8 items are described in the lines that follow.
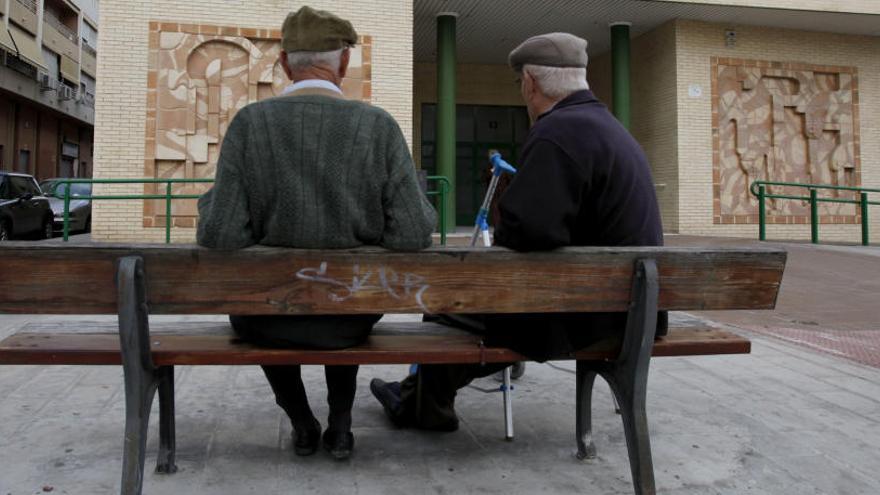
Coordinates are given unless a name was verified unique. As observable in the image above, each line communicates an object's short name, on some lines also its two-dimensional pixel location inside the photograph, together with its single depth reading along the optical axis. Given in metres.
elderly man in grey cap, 2.27
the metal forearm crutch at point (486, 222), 3.04
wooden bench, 2.15
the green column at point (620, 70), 15.37
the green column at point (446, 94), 14.53
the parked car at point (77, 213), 15.98
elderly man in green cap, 2.34
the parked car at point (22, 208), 12.91
